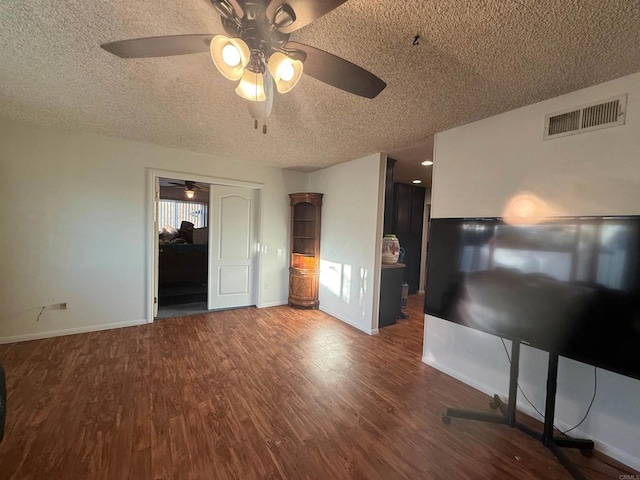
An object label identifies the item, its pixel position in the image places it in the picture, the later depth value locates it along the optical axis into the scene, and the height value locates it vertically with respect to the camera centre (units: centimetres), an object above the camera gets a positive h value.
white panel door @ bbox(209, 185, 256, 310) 405 -35
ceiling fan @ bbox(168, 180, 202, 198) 610 +89
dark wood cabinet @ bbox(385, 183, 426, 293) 530 +18
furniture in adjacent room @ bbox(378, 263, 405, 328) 362 -90
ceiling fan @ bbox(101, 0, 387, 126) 96 +79
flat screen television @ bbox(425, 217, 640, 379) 129 -28
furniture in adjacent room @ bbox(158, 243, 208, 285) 524 -87
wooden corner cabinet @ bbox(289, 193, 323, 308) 430 -39
